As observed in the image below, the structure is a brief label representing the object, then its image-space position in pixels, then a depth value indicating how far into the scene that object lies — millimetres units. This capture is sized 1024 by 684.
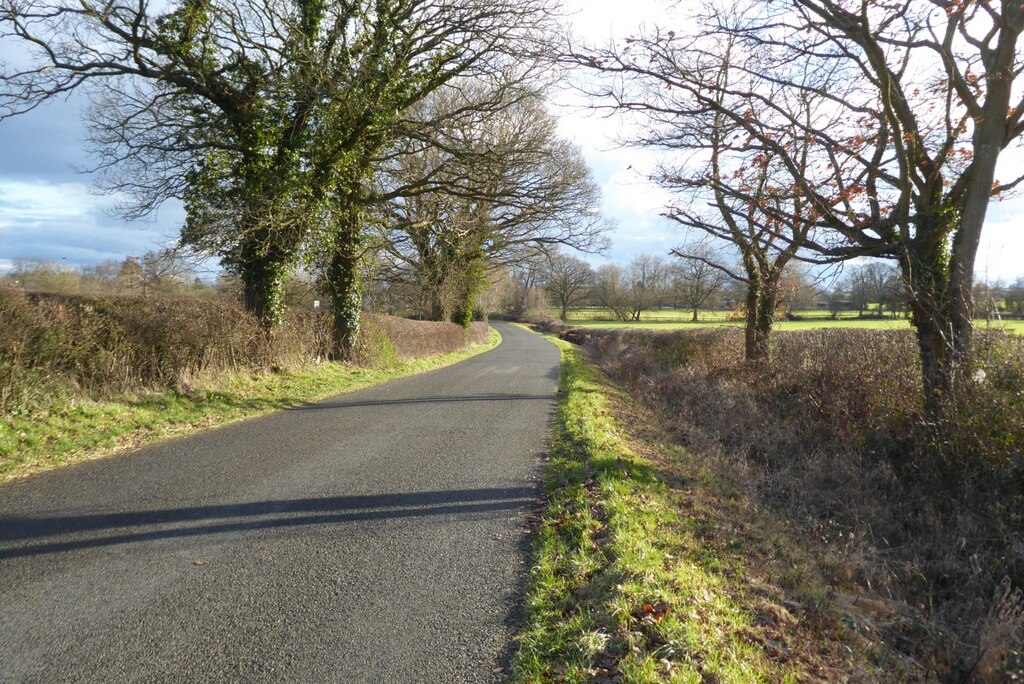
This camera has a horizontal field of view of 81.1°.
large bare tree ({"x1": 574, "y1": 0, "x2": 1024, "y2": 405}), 7797
